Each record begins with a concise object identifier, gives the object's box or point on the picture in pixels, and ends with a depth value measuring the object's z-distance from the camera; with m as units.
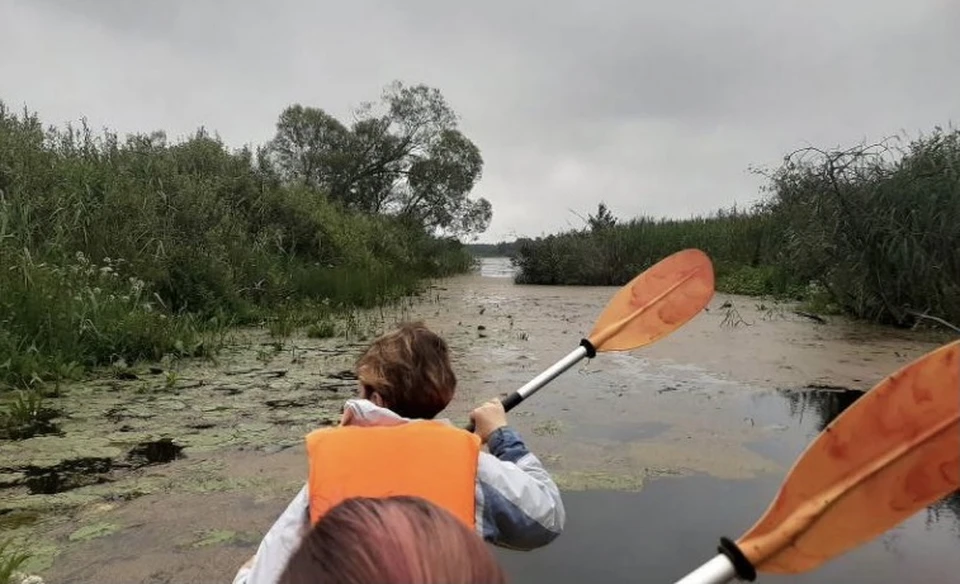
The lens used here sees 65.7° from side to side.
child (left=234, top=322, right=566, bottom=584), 1.48
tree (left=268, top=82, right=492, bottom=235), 24.45
